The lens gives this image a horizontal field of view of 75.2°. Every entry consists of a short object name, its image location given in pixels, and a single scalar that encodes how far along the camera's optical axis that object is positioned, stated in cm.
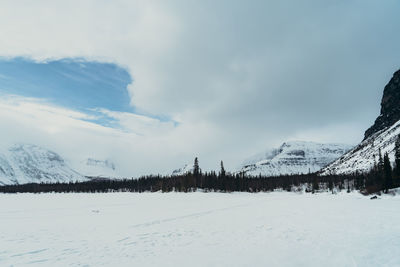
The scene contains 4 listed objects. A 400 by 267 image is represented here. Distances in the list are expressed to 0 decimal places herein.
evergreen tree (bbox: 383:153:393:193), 7473
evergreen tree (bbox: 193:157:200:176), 13418
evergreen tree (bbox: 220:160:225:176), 13998
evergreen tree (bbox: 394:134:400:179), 7906
